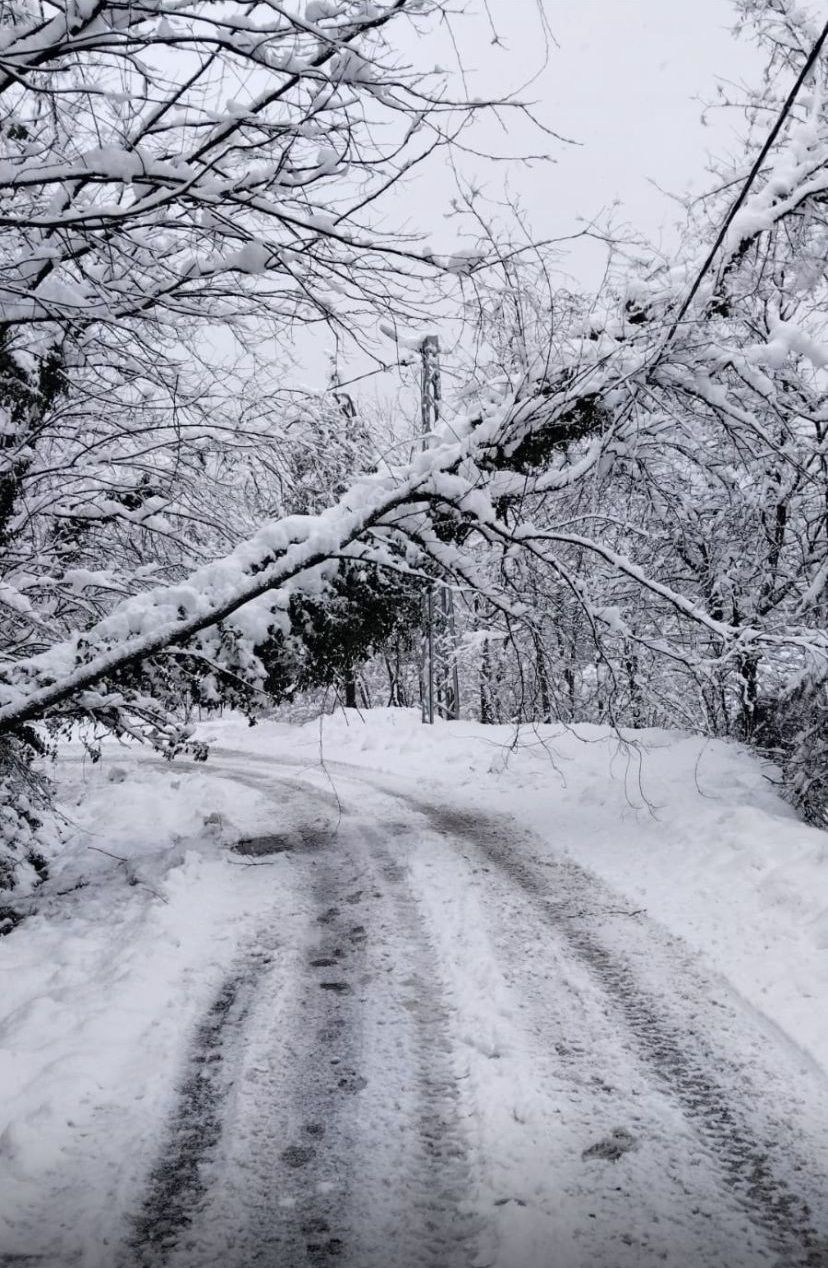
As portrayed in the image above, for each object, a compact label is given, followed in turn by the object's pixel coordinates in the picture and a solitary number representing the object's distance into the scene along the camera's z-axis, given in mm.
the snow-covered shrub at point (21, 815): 5816
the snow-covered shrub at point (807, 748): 7371
